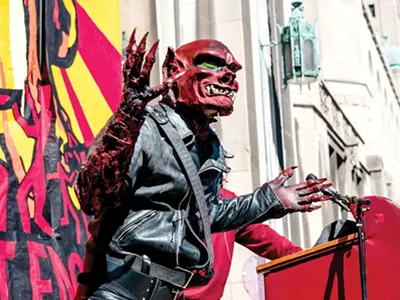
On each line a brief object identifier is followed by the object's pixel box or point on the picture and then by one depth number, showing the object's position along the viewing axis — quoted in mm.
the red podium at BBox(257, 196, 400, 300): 4809
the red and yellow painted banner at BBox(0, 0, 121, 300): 6602
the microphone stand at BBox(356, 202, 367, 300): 4652
